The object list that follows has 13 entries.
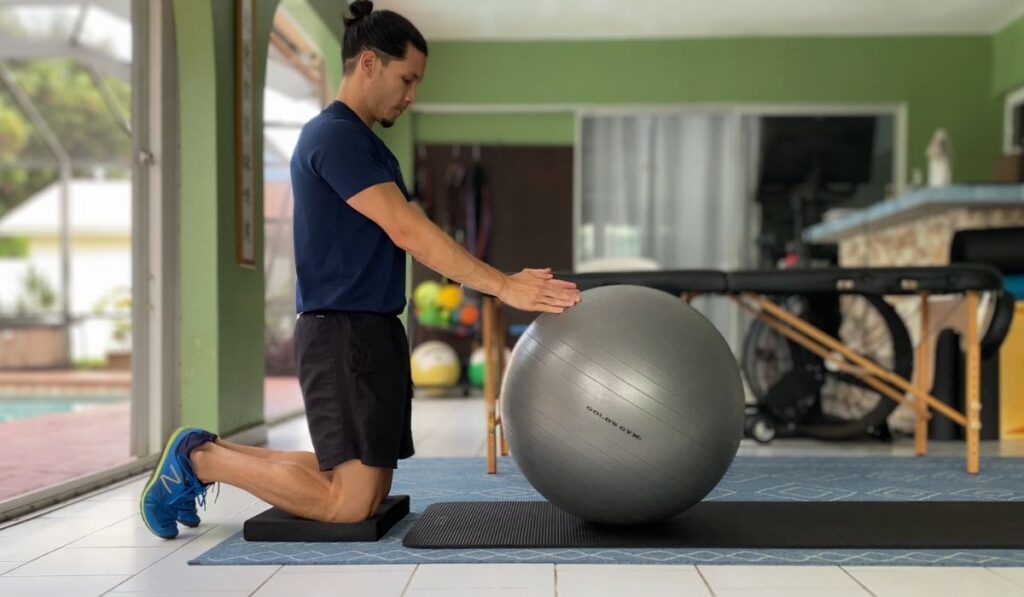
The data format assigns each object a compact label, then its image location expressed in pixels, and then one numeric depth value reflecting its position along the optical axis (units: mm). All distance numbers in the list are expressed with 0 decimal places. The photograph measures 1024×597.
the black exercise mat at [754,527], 2232
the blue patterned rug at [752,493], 2104
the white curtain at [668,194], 8148
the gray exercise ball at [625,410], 2100
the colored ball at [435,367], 7199
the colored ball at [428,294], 7383
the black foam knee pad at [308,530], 2328
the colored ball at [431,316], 7371
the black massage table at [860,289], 3354
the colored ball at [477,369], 7316
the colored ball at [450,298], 7375
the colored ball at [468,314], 7406
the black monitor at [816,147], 8141
